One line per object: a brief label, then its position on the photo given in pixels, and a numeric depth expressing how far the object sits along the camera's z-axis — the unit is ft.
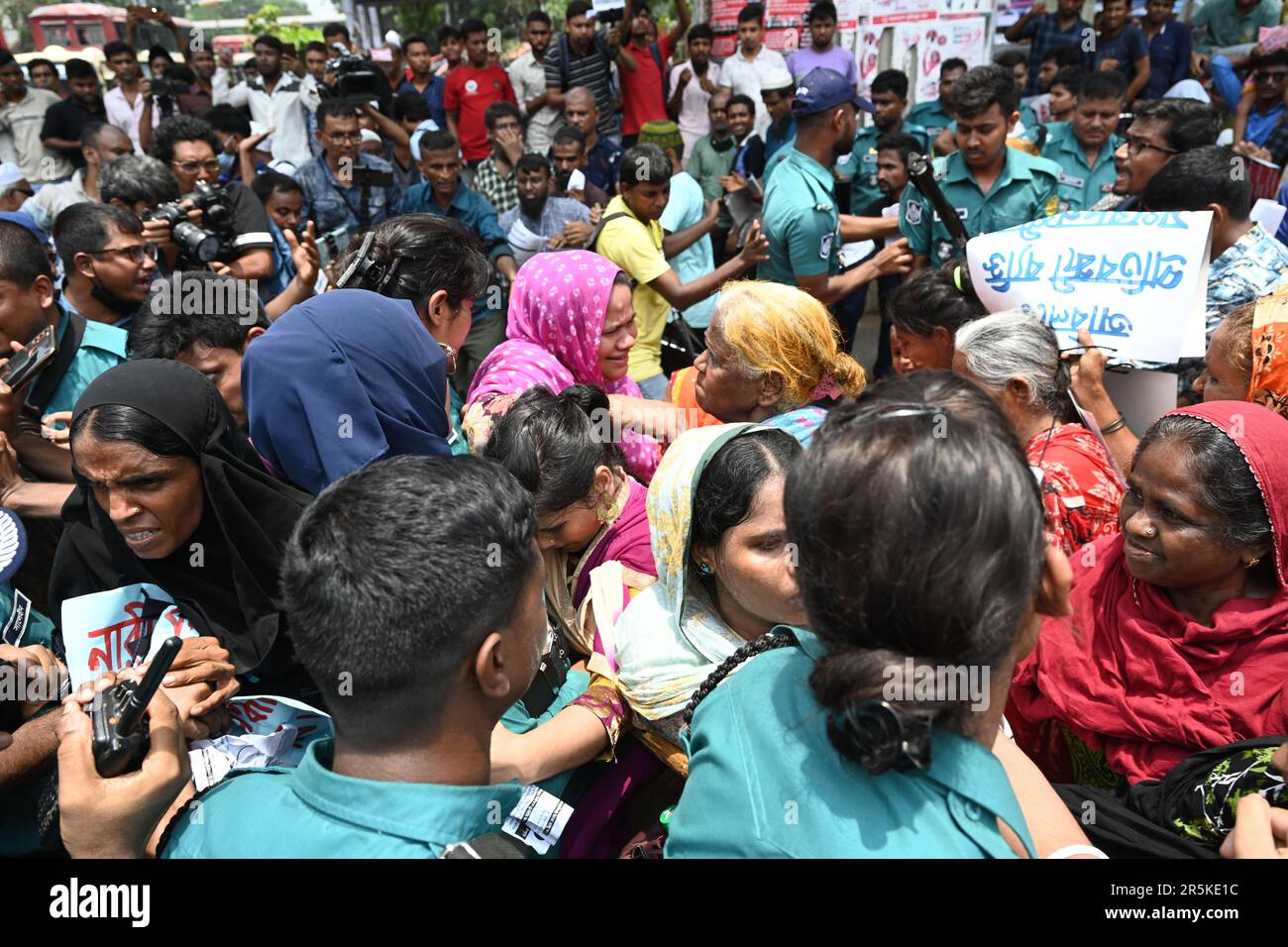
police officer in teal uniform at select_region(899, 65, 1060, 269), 14.16
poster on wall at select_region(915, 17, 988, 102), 26.32
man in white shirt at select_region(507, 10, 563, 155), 26.99
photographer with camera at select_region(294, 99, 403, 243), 18.78
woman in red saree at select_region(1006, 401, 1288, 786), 5.88
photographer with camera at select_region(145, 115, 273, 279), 13.69
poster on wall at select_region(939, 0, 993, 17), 26.12
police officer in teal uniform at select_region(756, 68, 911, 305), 13.69
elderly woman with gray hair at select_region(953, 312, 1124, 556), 7.54
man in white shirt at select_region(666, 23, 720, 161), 28.63
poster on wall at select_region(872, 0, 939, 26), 26.50
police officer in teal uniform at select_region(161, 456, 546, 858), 4.09
